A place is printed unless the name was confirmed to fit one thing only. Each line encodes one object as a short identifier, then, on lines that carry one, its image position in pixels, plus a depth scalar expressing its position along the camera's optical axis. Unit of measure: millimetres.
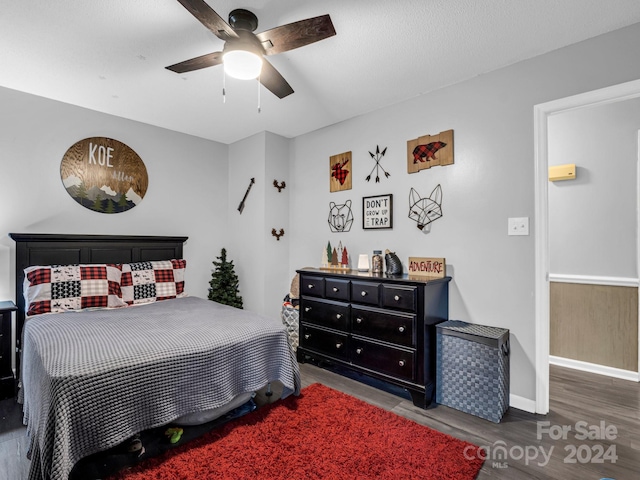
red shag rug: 1767
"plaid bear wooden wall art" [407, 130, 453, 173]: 2885
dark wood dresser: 2549
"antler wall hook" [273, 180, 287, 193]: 4117
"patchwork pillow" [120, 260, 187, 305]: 3270
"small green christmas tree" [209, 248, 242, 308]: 4125
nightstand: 2621
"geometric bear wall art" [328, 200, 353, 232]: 3650
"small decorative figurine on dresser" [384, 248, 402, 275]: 2965
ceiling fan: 1693
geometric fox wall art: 2957
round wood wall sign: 3312
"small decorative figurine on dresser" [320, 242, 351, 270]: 3582
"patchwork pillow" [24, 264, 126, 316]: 2773
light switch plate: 2477
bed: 1569
